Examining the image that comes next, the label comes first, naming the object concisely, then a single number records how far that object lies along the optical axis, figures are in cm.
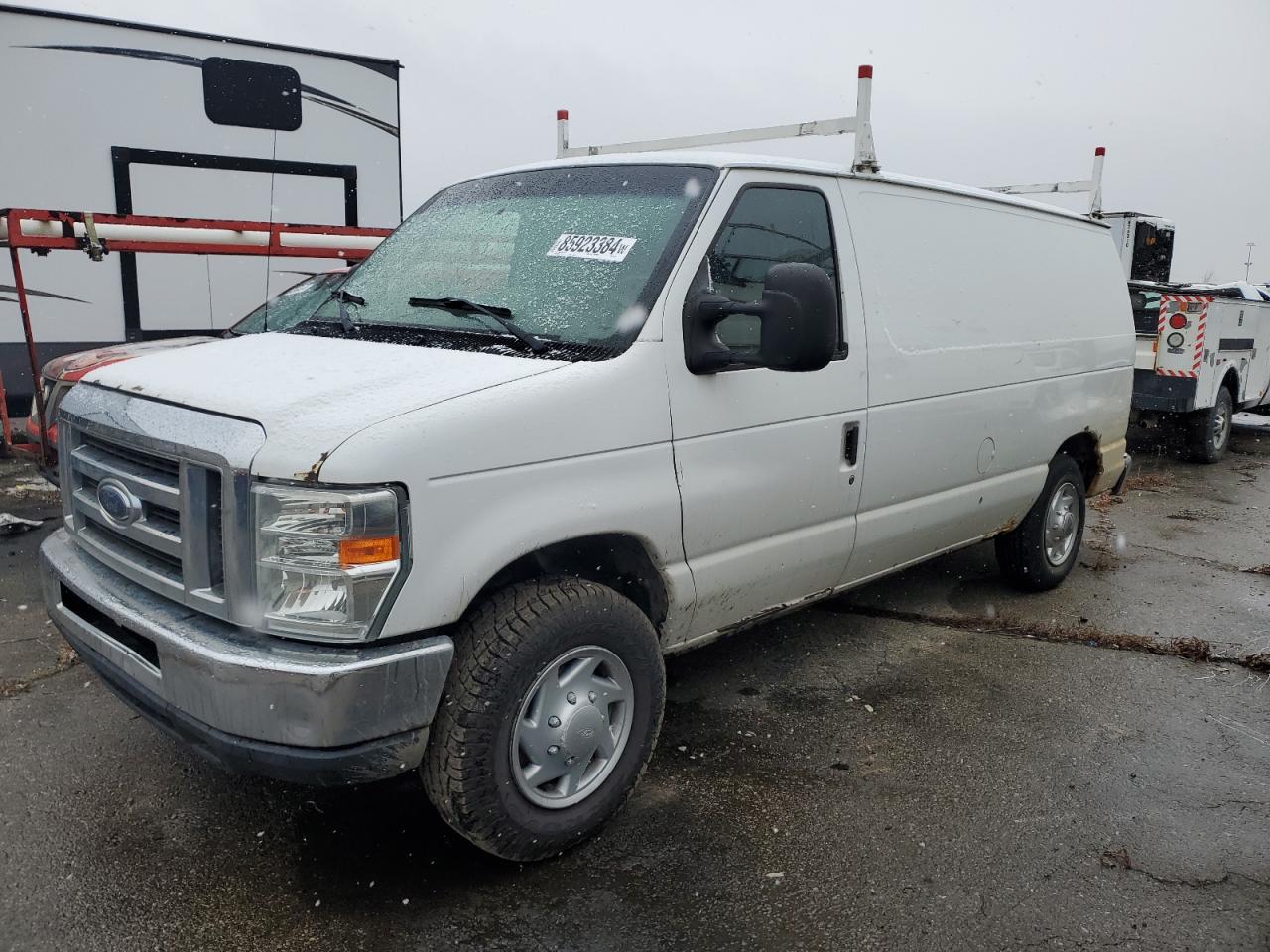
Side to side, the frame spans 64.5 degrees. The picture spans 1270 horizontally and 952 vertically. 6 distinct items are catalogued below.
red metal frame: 605
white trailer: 736
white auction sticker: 328
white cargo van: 246
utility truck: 991
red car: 561
